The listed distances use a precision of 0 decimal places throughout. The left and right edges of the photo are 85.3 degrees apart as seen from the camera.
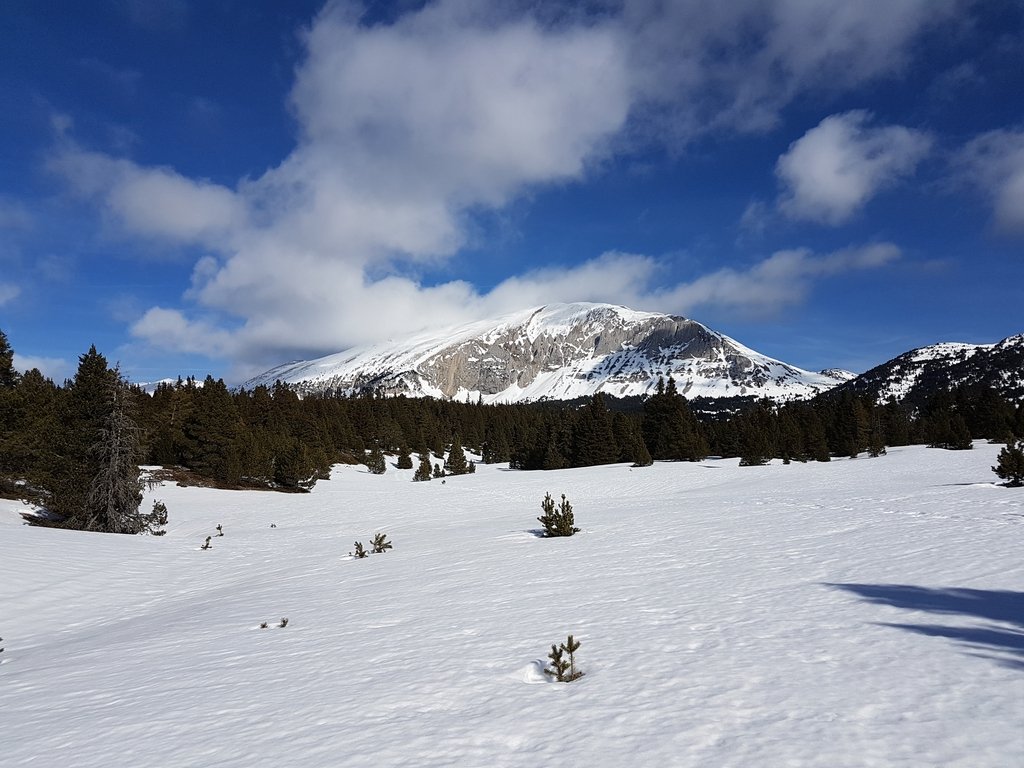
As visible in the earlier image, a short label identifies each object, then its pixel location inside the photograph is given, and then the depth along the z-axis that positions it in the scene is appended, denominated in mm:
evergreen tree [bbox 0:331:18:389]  26094
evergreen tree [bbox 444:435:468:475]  64375
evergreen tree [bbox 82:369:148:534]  21672
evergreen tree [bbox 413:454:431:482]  55000
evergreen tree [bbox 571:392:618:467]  60281
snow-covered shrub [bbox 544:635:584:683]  5297
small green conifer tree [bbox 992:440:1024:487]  20297
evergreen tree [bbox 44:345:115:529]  21828
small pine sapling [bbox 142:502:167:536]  22750
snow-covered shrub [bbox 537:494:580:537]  16516
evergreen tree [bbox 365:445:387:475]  62197
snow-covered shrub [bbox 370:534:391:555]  16516
